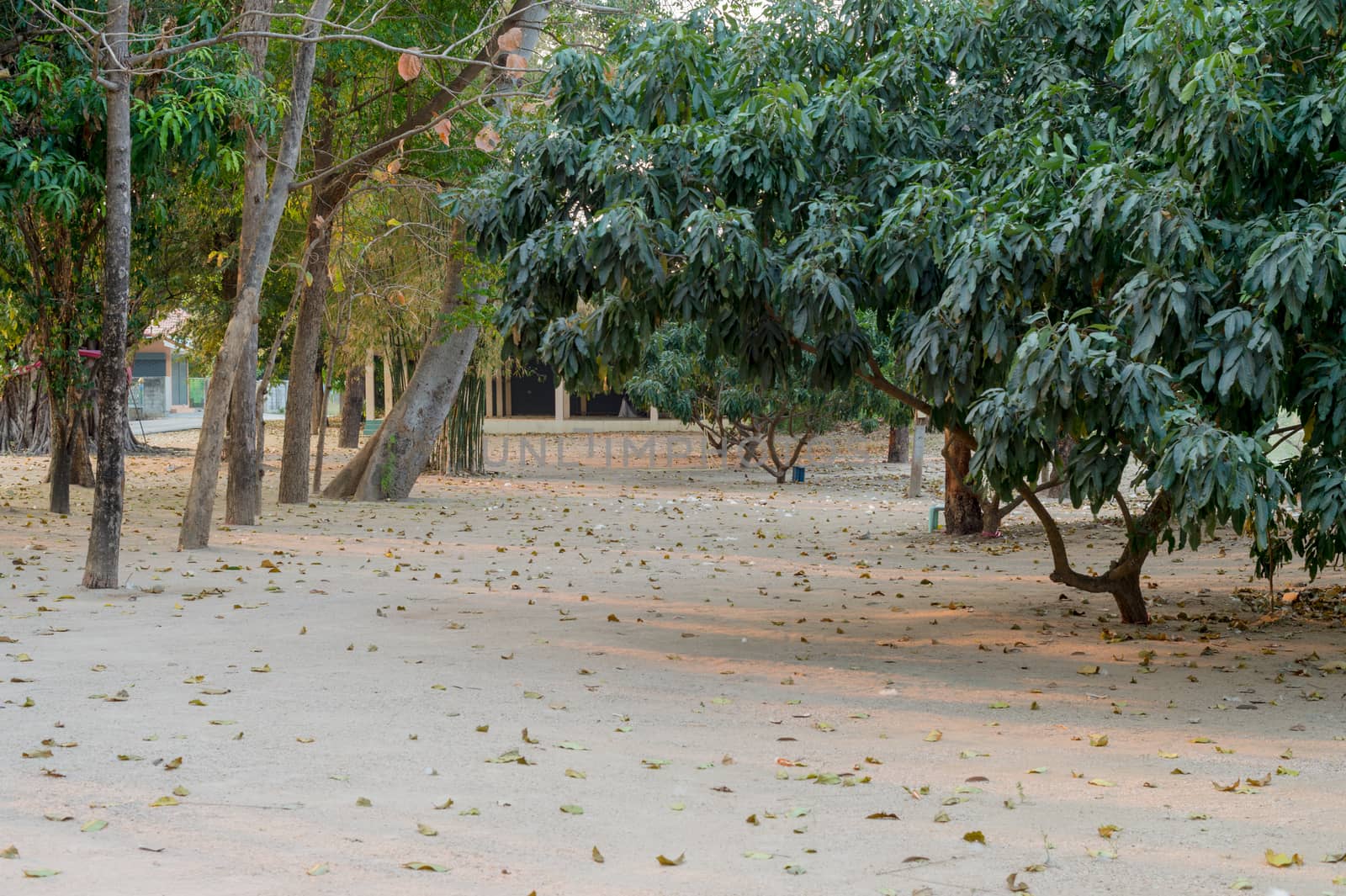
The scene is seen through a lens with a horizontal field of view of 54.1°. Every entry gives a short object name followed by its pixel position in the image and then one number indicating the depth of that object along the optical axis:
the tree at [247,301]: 12.60
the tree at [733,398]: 25.00
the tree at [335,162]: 17.50
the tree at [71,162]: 11.64
